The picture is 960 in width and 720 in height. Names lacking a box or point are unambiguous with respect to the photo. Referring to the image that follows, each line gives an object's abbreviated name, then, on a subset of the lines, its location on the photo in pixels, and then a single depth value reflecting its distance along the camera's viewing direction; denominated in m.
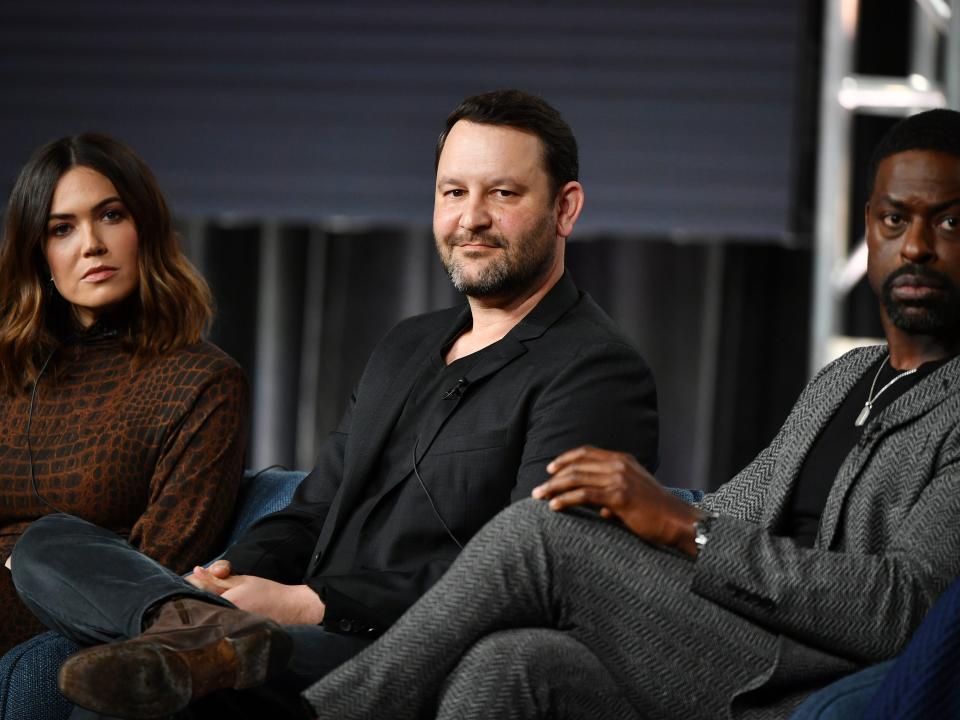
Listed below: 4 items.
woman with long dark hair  7.09
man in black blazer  6.70
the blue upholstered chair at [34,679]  6.80
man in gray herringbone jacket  6.52
